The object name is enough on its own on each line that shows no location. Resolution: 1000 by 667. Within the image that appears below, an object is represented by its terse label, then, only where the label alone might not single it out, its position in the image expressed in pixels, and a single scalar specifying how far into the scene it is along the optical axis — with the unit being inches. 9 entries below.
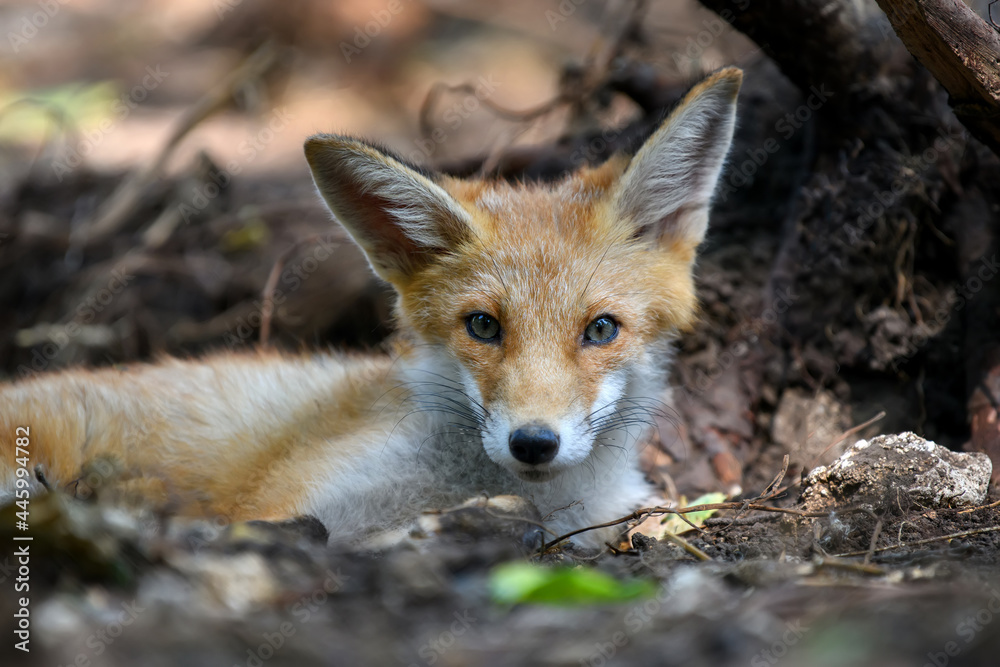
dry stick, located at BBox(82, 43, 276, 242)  533.0
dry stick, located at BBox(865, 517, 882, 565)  208.4
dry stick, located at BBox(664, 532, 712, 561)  224.5
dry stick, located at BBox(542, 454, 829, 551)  245.6
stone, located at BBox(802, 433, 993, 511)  257.4
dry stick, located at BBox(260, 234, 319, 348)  428.1
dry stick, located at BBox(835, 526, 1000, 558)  226.7
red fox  274.1
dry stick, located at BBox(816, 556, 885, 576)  188.5
